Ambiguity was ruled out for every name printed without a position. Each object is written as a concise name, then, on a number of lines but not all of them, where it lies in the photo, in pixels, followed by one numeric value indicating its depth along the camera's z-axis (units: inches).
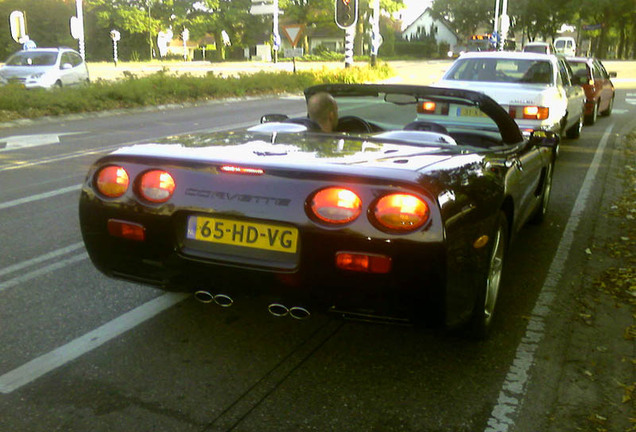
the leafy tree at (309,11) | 2715.8
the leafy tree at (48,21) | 2204.7
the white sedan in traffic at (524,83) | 386.9
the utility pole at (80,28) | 1305.4
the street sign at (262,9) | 1408.5
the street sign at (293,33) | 1017.5
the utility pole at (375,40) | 1411.3
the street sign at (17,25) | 834.8
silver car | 765.3
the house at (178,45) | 4219.5
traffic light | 1011.9
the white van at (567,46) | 2441.2
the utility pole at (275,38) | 1915.8
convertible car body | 115.4
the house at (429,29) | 4050.7
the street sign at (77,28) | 1165.7
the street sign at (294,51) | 960.6
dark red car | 630.5
